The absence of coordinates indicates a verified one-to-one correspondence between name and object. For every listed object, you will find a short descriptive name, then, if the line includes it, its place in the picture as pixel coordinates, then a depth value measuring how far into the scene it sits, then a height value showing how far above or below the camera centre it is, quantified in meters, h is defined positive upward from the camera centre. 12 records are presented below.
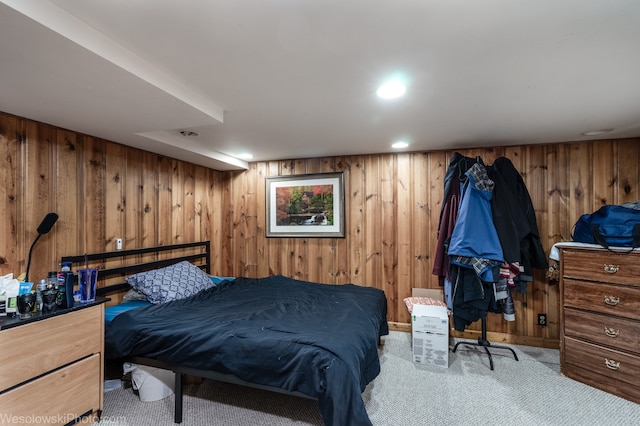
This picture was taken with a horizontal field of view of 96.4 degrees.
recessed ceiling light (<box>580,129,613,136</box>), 2.68 +0.74
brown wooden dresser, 2.22 -0.91
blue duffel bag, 2.27 -0.14
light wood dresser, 1.51 -0.89
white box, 2.69 -1.20
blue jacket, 2.50 -0.18
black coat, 2.58 -0.07
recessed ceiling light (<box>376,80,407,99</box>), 1.79 +0.81
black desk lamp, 2.09 -0.07
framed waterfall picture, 3.79 +0.11
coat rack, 2.84 -1.35
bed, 1.59 -0.83
